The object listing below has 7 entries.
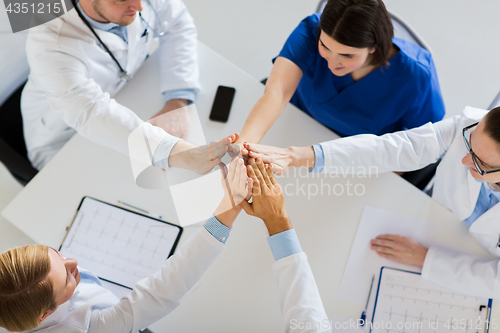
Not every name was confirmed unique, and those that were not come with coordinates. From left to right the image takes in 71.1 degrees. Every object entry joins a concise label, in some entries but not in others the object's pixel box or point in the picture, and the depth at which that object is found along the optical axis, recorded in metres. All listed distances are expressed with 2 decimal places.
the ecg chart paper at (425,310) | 0.96
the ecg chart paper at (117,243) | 1.03
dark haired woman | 0.96
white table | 0.99
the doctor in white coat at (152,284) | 0.79
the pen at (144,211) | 1.08
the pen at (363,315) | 0.97
